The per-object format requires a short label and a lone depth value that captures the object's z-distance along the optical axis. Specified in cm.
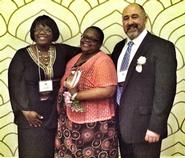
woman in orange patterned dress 162
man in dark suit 152
